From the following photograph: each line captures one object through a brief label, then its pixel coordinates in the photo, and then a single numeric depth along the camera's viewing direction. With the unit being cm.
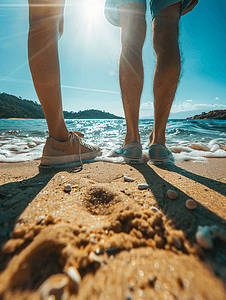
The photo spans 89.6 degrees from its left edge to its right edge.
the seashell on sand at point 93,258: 11
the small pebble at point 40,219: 16
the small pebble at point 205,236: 13
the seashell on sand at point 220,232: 13
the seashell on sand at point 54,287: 9
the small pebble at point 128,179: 30
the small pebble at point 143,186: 26
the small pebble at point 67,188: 25
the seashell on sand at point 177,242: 13
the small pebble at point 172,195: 22
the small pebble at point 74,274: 10
